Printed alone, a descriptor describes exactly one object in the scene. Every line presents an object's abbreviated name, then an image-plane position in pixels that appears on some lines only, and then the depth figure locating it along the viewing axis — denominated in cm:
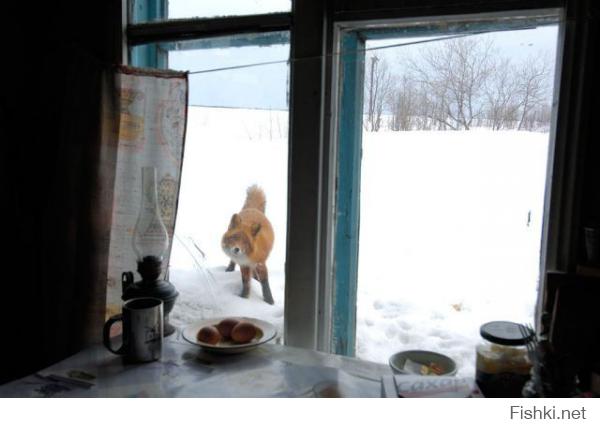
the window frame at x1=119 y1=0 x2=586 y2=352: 106
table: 102
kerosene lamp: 137
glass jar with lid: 89
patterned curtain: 135
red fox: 138
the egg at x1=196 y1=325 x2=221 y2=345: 121
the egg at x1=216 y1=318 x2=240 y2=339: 125
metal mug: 112
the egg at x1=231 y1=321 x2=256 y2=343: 121
